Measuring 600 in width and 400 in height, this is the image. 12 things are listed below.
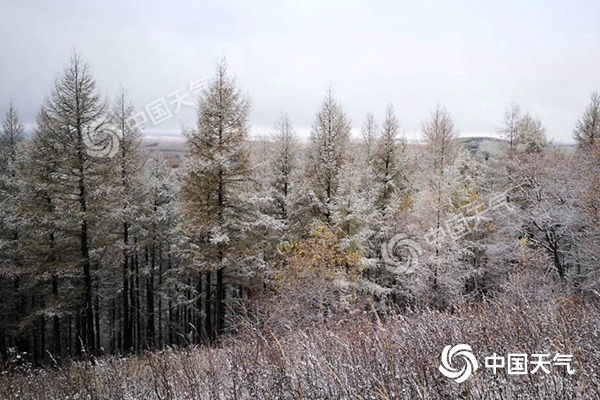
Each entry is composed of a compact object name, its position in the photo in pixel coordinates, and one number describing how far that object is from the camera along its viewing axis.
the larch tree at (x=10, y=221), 16.47
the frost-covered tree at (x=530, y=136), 25.61
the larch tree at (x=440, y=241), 15.55
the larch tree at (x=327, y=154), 16.91
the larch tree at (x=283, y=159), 20.86
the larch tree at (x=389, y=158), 20.88
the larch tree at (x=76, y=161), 13.52
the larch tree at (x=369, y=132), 23.15
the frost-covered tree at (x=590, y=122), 25.00
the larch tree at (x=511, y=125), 25.84
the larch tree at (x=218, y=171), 14.23
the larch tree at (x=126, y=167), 15.56
